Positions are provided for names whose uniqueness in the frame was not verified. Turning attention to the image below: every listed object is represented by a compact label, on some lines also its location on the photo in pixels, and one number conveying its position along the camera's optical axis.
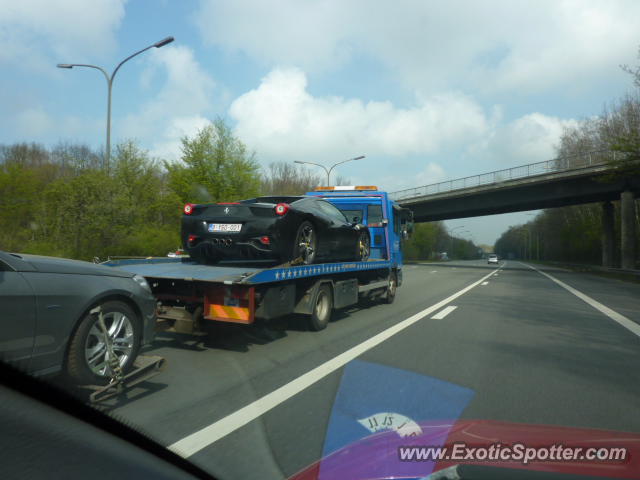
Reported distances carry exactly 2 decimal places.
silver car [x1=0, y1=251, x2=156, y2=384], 3.23
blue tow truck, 5.76
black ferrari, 6.71
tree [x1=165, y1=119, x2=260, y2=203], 27.97
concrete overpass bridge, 35.16
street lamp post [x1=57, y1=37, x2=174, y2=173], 17.06
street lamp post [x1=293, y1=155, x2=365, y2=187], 36.31
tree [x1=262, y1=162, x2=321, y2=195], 56.59
